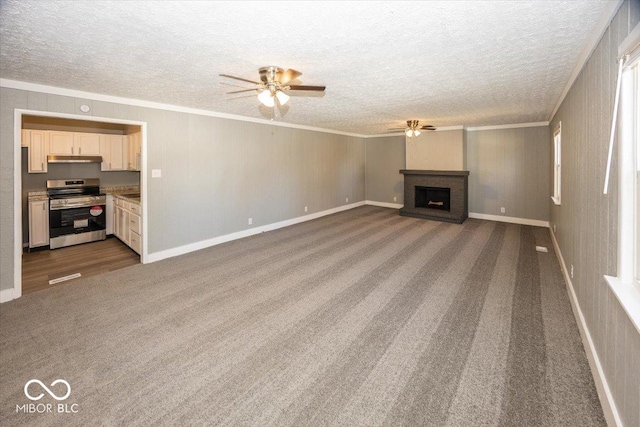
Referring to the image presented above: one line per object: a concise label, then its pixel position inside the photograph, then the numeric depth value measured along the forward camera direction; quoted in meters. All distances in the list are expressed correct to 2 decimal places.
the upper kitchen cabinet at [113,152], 5.70
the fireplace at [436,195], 7.18
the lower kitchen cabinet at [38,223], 4.99
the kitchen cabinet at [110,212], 5.84
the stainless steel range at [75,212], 5.16
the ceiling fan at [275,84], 2.79
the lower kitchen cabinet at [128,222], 4.70
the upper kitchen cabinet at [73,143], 5.15
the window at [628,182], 1.51
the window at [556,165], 4.61
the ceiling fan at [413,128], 6.22
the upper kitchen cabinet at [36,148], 4.92
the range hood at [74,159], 5.10
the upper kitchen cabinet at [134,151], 5.39
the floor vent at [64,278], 3.74
